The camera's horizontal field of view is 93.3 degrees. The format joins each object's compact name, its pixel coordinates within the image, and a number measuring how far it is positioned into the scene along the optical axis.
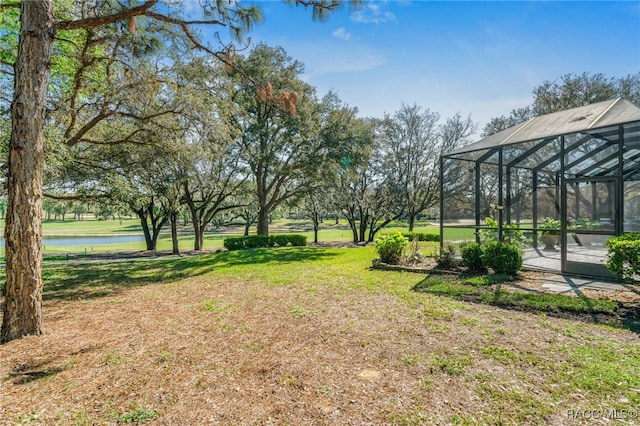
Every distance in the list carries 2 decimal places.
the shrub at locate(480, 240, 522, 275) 6.69
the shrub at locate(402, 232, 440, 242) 18.09
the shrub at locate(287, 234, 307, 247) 16.95
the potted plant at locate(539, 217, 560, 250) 6.77
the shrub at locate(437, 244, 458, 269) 7.58
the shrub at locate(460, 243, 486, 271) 7.16
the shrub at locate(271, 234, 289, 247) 16.45
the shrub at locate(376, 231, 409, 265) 8.21
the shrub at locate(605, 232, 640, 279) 4.52
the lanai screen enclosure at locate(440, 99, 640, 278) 6.07
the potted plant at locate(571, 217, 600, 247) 6.19
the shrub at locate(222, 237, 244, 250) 15.53
